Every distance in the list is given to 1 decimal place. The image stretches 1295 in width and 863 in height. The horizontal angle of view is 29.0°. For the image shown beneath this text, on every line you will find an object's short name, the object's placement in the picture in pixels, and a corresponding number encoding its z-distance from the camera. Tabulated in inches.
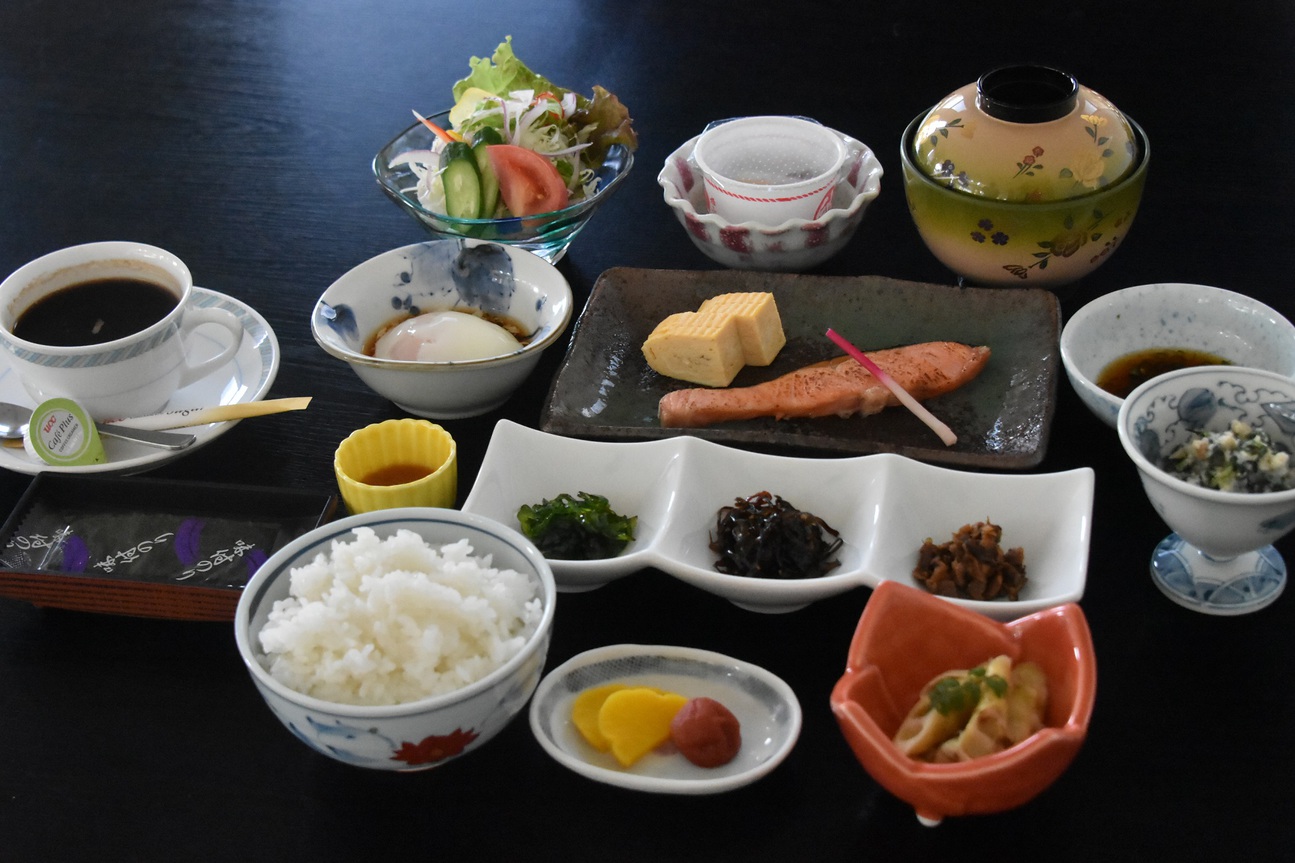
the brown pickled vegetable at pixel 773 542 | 45.2
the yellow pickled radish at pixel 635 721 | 42.3
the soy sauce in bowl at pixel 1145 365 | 48.8
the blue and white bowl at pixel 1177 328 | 48.4
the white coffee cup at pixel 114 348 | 47.6
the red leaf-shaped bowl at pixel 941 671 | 40.1
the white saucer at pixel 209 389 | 47.6
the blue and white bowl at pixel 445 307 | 48.5
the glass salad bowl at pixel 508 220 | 52.4
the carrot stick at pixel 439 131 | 54.1
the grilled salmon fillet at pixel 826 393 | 49.6
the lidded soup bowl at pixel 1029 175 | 49.8
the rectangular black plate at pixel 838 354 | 48.5
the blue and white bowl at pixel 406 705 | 41.0
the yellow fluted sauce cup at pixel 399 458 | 46.7
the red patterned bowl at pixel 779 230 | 52.1
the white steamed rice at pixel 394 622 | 41.7
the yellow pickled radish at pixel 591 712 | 42.6
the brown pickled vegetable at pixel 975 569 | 44.5
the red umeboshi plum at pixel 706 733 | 42.0
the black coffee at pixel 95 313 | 48.2
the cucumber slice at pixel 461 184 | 52.7
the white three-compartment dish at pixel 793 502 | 44.6
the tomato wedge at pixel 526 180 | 52.7
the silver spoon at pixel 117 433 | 48.1
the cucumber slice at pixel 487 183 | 53.0
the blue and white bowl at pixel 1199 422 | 43.6
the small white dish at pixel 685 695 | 41.9
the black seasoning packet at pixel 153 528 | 45.4
